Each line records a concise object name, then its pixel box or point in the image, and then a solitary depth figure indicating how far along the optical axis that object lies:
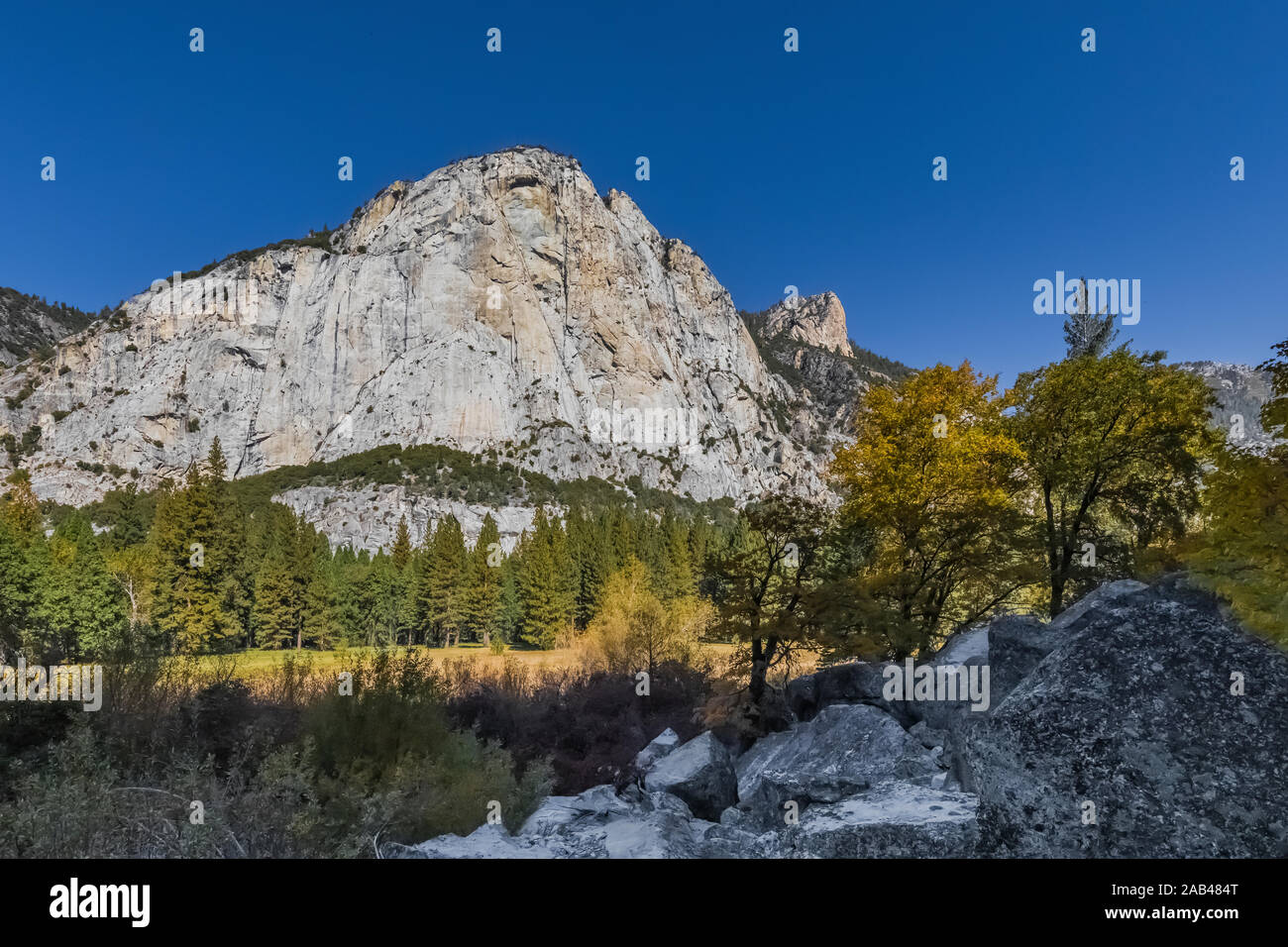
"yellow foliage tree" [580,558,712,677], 30.69
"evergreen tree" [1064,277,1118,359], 26.53
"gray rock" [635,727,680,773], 16.36
